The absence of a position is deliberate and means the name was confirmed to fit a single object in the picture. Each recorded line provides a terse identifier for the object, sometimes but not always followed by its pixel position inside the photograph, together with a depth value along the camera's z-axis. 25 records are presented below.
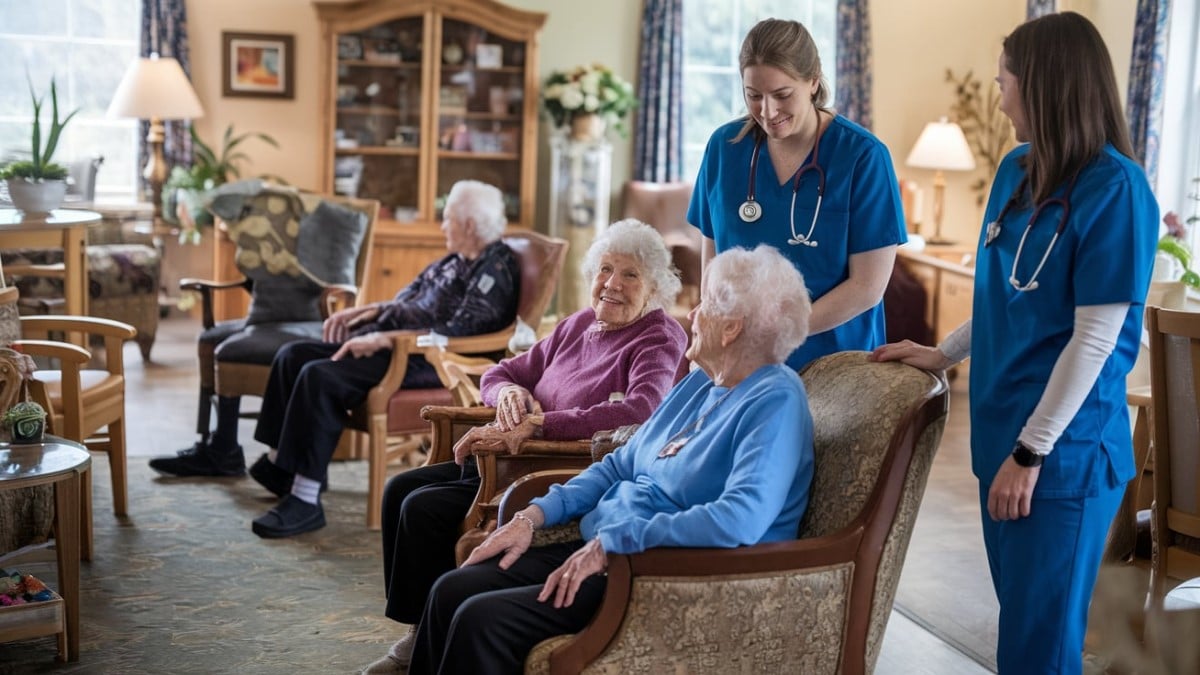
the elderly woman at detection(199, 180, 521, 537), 4.12
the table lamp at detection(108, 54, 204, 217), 6.87
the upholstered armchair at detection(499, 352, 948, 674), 2.07
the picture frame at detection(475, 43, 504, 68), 7.45
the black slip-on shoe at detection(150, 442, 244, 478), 4.67
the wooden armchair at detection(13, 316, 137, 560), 3.72
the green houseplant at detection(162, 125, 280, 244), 7.16
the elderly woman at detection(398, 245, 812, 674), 2.12
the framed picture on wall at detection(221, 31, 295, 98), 7.75
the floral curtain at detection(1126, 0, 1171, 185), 5.95
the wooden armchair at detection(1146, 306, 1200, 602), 2.58
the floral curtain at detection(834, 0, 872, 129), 7.97
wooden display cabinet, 7.28
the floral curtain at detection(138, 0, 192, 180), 7.60
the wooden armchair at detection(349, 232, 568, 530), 4.14
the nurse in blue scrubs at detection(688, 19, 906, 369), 2.61
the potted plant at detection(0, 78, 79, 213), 4.82
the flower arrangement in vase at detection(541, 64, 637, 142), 7.45
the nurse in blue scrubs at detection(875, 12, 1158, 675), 2.00
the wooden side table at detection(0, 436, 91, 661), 2.96
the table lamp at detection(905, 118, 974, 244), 7.29
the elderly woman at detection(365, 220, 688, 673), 2.87
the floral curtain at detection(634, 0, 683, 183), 7.95
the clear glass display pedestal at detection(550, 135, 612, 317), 7.54
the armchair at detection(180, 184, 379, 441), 4.92
